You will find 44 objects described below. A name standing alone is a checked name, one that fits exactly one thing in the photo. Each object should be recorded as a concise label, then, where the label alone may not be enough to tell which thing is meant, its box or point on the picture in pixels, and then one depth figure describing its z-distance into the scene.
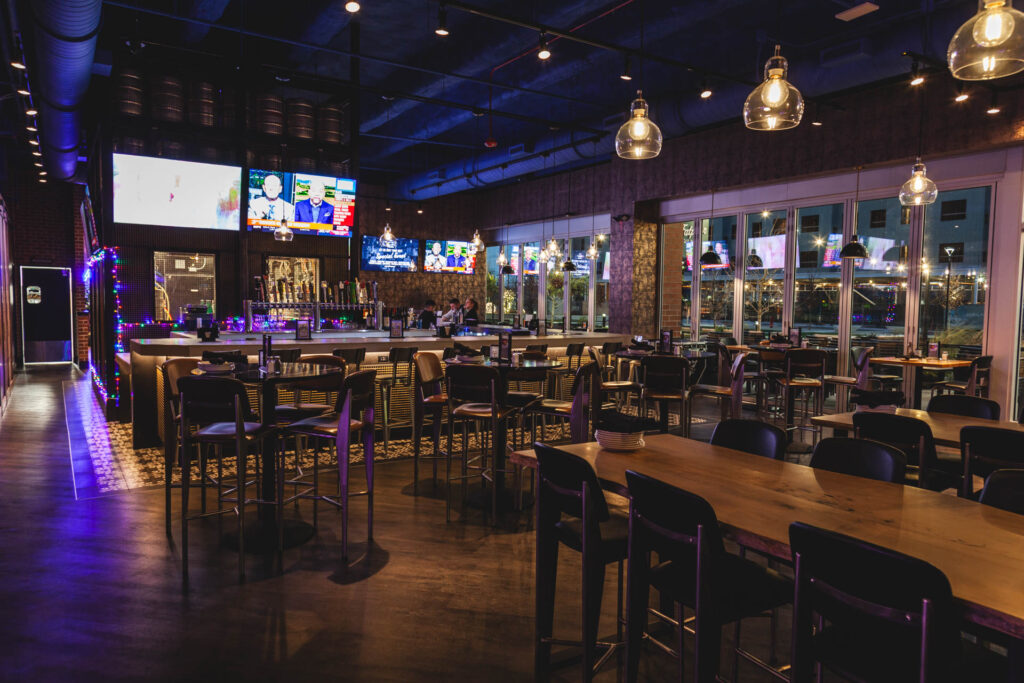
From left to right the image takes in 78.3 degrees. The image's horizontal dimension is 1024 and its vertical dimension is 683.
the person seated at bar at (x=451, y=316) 10.20
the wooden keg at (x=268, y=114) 8.49
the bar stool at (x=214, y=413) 3.49
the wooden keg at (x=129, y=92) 7.48
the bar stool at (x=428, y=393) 5.40
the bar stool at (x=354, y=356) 6.38
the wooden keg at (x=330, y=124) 8.95
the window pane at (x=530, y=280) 14.95
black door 14.35
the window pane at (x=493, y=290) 16.05
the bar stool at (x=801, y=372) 7.66
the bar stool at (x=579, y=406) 4.64
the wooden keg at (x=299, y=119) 8.71
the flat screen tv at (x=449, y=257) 15.02
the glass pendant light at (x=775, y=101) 3.37
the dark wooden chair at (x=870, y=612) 1.43
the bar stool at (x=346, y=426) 3.77
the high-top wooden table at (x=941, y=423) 3.44
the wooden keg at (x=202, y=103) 8.00
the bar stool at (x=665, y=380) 6.36
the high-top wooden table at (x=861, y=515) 1.55
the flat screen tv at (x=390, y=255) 14.53
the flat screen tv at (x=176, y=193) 7.43
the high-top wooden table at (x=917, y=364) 7.28
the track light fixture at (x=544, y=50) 5.52
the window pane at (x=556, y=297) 14.34
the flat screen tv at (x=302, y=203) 8.19
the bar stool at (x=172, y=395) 4.77
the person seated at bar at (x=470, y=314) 10.73
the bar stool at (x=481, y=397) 4.59
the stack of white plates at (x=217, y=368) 4.13
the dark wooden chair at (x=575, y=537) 2.34
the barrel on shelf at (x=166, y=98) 7.73
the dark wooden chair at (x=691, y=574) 1.93
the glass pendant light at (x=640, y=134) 4.02
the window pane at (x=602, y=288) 13.23
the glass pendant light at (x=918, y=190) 6.29
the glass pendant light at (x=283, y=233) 7.71
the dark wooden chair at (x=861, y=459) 2.56
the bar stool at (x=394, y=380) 6.49
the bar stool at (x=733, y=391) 6.56
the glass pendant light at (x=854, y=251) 7.95
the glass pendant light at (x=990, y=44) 2.56
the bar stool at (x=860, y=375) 7.57
